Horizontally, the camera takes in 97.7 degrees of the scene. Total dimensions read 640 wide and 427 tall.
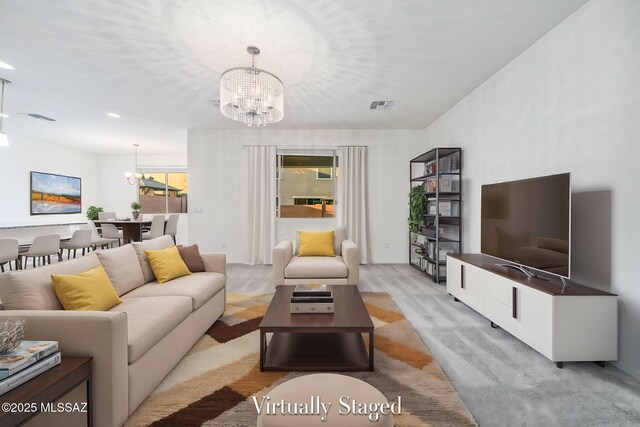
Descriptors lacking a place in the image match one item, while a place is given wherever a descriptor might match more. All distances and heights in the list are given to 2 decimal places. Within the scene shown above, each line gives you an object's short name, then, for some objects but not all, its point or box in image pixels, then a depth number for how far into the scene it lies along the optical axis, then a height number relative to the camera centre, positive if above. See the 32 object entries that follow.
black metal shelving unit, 4.16 +0.02
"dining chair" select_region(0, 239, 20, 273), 3.78 -0.56
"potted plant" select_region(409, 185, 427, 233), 4.69 +0.11
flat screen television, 2.12 -0.08
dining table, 5.69 -0.39
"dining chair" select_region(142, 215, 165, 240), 6.01 -0.38
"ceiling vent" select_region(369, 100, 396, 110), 4.21 +1.66
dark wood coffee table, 1.84 -1.02
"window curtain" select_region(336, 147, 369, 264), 5.58 +0.42
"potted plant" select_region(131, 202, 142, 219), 6.15 +0.03
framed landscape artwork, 6.56 +0.40
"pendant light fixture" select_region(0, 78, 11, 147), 3.48 +0.90
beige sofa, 1.35 -0.67
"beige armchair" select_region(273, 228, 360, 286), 3.44 -0.73
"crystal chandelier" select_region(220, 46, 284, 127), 2.61 +1.15
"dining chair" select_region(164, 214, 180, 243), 6.46 -0.34
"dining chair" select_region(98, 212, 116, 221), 6.65 -0.13
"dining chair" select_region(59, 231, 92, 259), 5.12 -0.57
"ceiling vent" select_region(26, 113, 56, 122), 4.88 +1.67
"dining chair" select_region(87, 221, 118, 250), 5.78 -0.62
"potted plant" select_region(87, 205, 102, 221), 6.27 -0.09
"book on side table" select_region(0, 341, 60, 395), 1.08 -0.63
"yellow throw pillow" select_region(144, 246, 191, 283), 2.58 -0.51
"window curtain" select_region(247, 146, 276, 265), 5.57 +0.16
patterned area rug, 1.50 -1.09
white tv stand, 1.93 -0.76
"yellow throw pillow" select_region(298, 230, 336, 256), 3.99 -0.47
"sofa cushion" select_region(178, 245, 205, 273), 2.91 -0.50
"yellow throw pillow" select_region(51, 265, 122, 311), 1.66 -0.50
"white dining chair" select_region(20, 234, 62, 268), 4.30 -0.58
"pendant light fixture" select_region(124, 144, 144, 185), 7.07 +0.89
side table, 1.02 -0.71
